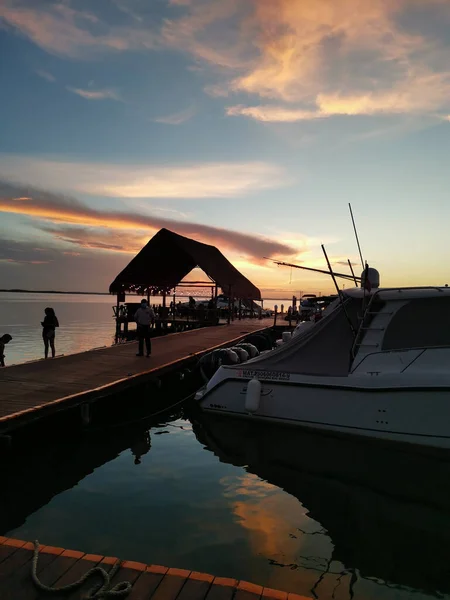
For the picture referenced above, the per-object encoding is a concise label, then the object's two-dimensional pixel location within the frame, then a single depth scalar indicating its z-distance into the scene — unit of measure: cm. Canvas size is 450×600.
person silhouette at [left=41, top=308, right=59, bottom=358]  1581
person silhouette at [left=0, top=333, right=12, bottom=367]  1577
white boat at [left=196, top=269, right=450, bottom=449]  945
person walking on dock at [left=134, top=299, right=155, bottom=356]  1488
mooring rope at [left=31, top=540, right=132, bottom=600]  379
